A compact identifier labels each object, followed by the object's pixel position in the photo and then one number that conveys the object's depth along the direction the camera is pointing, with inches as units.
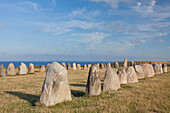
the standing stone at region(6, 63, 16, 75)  1102.0
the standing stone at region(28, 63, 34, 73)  1347.6
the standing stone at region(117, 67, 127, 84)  620.4
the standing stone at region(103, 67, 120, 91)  495.2
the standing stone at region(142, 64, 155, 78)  851.4
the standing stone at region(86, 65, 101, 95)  415.5
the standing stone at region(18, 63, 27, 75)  1167.6
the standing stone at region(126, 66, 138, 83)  660.7
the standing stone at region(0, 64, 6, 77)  1013.3
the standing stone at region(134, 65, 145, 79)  795.4
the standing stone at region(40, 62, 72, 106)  326.3
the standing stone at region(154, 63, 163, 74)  1074.1
